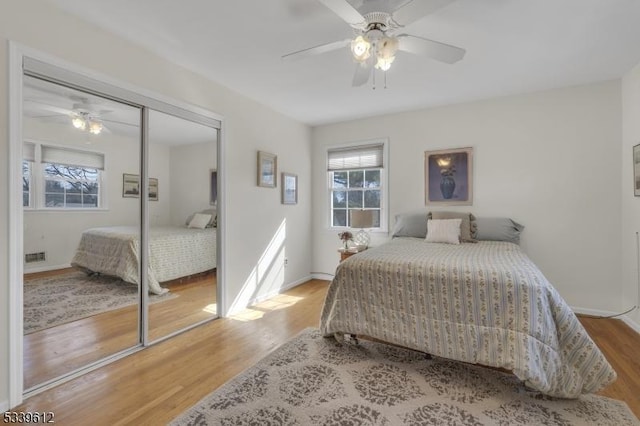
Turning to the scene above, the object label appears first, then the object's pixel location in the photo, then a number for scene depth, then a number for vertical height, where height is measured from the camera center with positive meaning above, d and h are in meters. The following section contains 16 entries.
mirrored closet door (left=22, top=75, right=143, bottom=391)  1.98 -0.12
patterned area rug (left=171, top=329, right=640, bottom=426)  1.67 -1.13
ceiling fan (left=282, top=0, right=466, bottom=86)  1.64 +1.10
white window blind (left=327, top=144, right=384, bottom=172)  4.39 +0.83
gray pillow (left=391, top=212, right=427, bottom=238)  3.71 -0.16
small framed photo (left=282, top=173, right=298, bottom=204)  4.25 +0.35
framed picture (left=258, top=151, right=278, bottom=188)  3.76 +0.56
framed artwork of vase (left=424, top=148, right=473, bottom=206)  3.77 +0.46
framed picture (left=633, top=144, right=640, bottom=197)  2.78 +0.40
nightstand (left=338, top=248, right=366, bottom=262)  3.91 -0.51
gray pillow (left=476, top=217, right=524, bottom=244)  3.36 -0.18
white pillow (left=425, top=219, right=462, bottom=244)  3.32 -0.20
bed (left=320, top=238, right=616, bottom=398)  1.76 -0.68
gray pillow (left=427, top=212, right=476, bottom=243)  3.42 -0.12
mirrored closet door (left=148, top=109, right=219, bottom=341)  2.68 -0.08
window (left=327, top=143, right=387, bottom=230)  4.38 +0.47
